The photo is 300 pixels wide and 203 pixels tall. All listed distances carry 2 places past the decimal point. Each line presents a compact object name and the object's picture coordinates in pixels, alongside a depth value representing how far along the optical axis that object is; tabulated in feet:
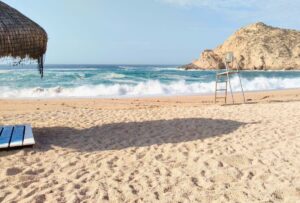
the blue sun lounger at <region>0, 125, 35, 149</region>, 11.15
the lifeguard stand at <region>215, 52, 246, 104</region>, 23.19
